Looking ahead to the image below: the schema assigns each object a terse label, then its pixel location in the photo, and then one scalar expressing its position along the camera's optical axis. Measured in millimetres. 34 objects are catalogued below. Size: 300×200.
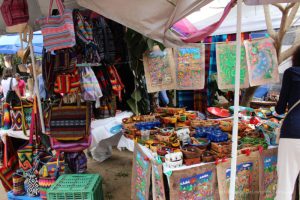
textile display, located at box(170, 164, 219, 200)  2111
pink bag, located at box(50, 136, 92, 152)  3092
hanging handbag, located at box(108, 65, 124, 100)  3469
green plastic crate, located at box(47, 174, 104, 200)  2476
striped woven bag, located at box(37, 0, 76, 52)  2445
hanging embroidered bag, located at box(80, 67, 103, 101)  3082
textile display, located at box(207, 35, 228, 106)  4915
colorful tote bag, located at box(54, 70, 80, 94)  2967
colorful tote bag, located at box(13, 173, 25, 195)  2996
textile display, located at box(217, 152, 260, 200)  2305
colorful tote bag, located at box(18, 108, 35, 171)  3053
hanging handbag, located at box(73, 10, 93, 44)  2799
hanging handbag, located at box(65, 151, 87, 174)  3195
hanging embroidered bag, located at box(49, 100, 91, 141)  3051
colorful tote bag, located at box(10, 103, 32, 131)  3338
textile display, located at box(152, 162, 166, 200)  2193
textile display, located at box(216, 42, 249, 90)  3334
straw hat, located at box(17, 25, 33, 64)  2814
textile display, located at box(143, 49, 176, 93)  3424
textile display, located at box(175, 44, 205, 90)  3479
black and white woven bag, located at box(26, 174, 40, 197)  2939
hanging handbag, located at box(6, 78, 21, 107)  3330
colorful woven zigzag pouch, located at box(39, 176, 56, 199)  2859
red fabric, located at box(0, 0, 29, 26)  2553
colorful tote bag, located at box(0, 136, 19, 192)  3361
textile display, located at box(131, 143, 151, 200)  2441
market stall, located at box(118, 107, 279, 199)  2186
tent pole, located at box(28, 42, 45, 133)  2992
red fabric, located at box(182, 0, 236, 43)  2147
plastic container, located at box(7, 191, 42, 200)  2923
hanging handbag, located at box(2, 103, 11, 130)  3375
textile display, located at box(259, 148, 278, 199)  2486
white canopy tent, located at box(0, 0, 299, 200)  2002
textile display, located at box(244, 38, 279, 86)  3291
